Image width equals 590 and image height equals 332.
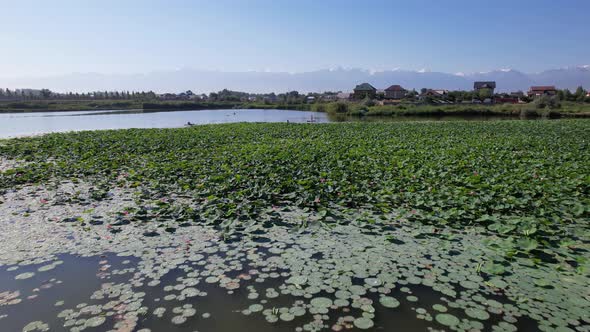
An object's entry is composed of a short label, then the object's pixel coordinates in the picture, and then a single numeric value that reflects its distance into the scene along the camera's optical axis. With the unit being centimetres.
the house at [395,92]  11358
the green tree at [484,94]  8431
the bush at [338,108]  6688
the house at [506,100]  7975
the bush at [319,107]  7575
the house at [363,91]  10806
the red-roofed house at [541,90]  9217
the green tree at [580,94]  7188
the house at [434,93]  9116
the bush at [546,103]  5569
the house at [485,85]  11436
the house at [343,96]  12850
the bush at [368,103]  7522
